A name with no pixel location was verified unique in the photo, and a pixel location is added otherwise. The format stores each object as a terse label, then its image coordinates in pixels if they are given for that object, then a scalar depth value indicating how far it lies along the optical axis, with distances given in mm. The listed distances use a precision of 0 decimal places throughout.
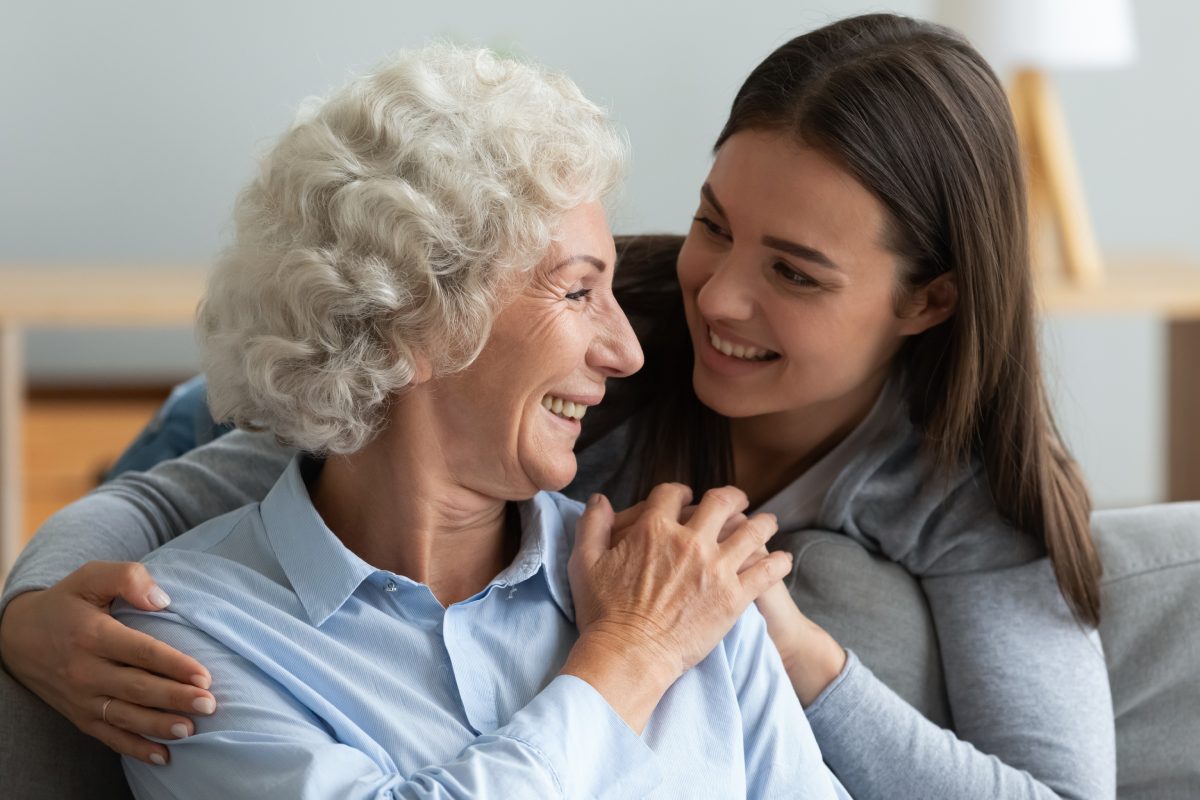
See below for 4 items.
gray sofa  1679
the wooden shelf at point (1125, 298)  2836
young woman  1613
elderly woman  1448
